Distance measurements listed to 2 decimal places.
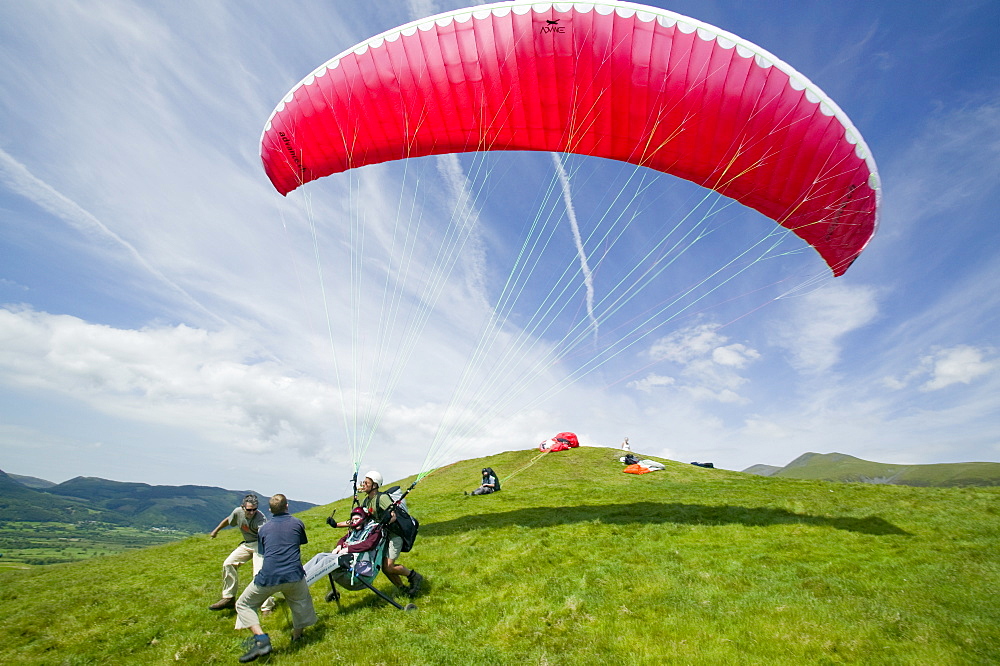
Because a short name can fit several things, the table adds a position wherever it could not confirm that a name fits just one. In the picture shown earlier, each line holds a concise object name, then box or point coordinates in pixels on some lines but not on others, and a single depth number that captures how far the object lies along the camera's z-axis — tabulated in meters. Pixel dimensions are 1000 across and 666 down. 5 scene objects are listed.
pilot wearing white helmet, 6.50
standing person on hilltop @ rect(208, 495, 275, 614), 6.64
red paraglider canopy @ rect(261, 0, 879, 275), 8.37
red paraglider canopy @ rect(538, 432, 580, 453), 23.78
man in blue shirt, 5.20
